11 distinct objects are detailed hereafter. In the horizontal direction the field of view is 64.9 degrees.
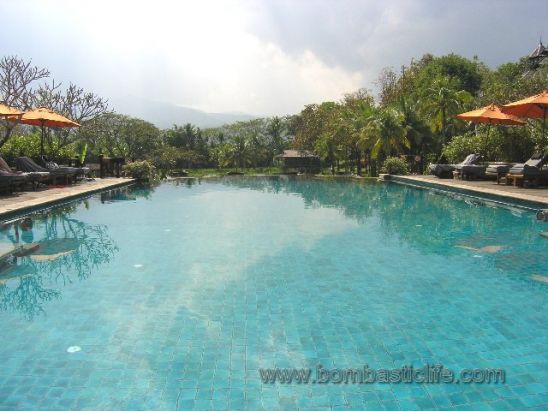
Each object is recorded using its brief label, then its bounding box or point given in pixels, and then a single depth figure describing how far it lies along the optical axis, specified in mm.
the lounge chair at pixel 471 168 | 18312
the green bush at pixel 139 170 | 24234
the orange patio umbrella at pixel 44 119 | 16344
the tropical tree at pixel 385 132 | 26359
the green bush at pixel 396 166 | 24781
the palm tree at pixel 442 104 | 27094
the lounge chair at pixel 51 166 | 16741
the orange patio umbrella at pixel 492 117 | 17095
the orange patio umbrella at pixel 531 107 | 13949
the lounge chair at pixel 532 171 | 14258
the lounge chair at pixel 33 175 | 13250
